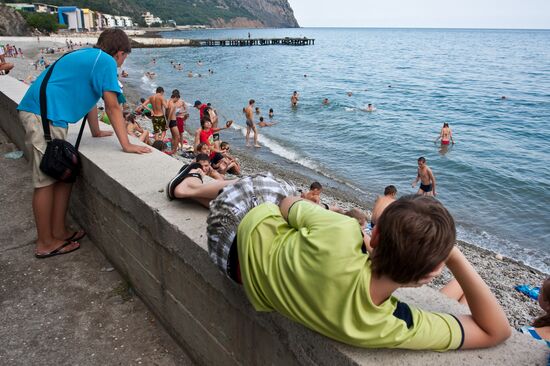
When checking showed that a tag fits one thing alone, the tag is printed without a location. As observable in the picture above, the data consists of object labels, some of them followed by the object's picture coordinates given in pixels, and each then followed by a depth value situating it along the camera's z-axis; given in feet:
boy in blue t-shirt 10.71
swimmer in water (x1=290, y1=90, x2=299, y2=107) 94.07
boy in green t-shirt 4.39
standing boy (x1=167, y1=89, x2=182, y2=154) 40.24
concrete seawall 5.08
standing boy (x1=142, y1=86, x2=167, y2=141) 39.96
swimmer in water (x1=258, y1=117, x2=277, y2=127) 73.82
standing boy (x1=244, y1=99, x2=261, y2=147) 57.88
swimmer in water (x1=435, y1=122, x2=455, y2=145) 64.49
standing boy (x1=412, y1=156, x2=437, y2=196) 38.65
